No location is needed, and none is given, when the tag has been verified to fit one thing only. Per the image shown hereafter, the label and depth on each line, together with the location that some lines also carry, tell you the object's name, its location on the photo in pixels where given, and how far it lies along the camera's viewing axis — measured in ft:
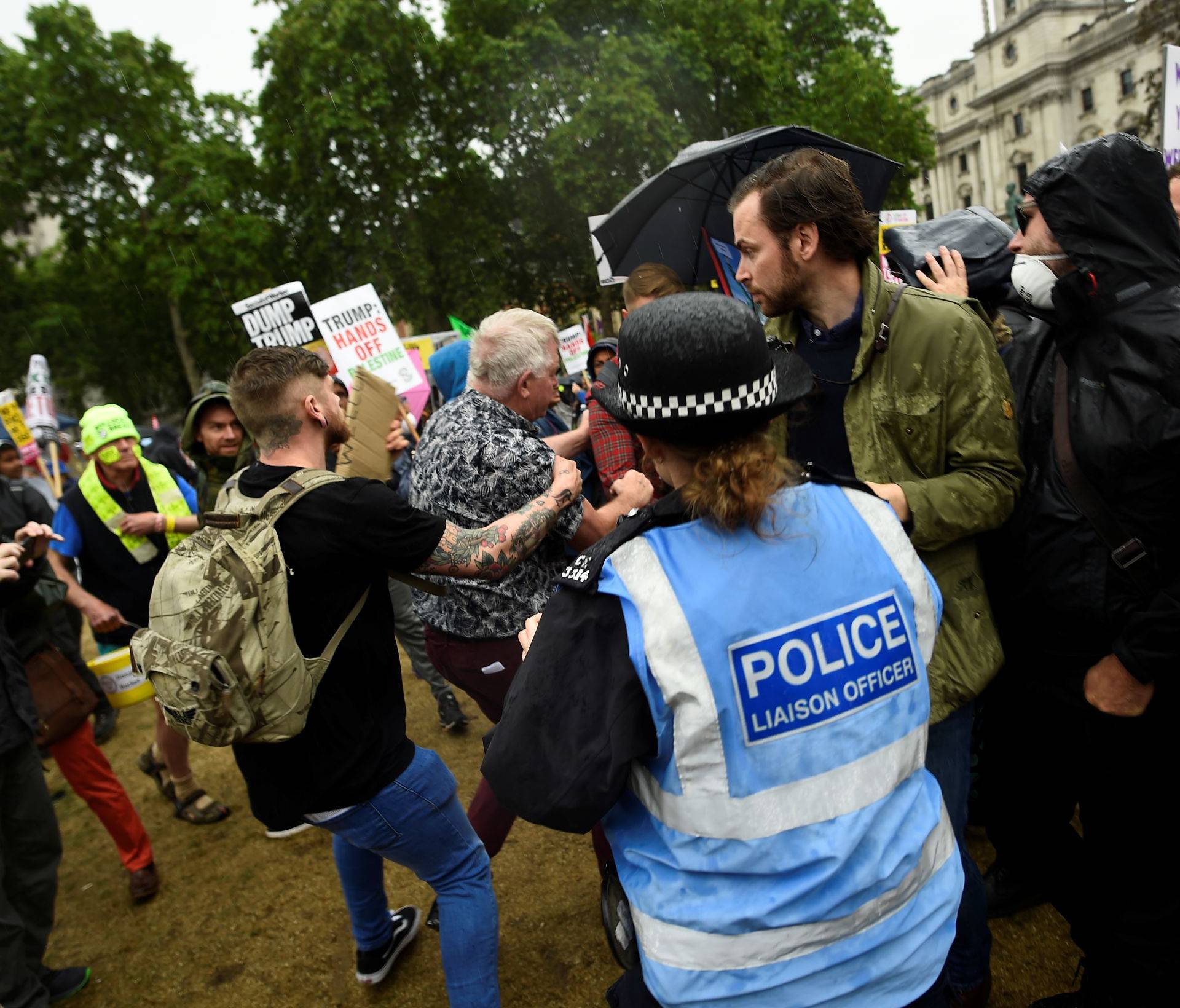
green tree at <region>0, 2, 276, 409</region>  81.20
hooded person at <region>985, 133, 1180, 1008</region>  6.13
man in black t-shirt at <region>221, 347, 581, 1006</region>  7.13
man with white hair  8.84
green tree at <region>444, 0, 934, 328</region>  71.41
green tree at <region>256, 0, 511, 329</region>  74.69
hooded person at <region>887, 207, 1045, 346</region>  8.60
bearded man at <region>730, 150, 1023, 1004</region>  6.49
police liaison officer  4.17
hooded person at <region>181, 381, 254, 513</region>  13.33
